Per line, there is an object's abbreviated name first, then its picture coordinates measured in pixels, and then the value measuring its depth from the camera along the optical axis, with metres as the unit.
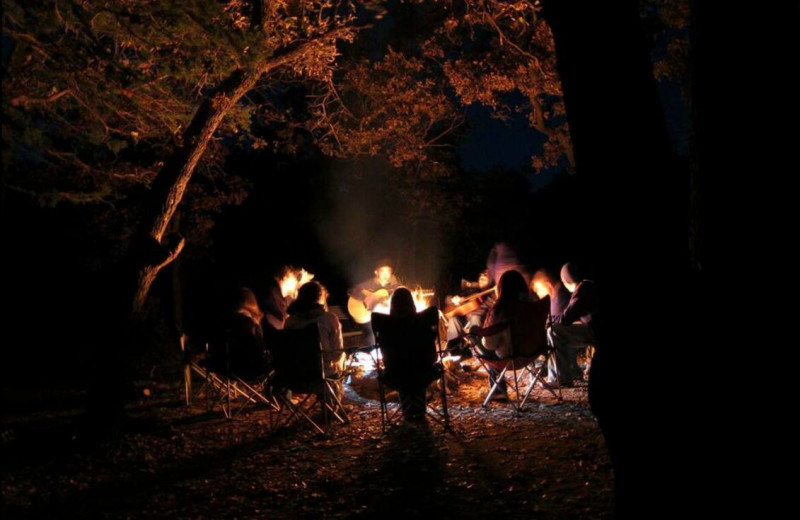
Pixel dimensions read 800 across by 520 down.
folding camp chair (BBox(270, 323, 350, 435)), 5.80
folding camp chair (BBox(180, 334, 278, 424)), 6.44
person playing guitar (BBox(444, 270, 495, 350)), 8.16
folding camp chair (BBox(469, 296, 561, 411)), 6.16
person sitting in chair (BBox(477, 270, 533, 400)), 6.28
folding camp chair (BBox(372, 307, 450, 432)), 5.81
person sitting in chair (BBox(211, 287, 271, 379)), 6.37
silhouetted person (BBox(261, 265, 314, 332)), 7.23
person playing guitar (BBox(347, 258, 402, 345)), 8.16
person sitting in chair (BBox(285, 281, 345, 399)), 6.28
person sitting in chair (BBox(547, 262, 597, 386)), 6.96
